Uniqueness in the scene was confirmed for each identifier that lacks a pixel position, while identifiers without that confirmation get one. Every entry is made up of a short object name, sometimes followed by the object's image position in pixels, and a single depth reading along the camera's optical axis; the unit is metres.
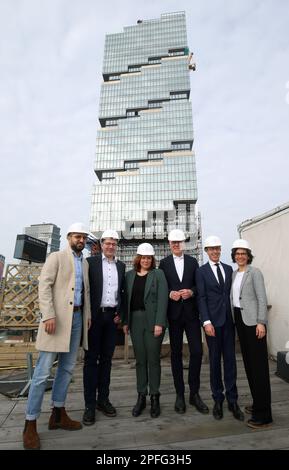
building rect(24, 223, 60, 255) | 112.81
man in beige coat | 2.15
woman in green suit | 2.64
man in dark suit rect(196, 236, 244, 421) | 2.58
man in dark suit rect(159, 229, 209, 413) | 2.72
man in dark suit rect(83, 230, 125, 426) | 2.55
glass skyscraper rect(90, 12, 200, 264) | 78.19
